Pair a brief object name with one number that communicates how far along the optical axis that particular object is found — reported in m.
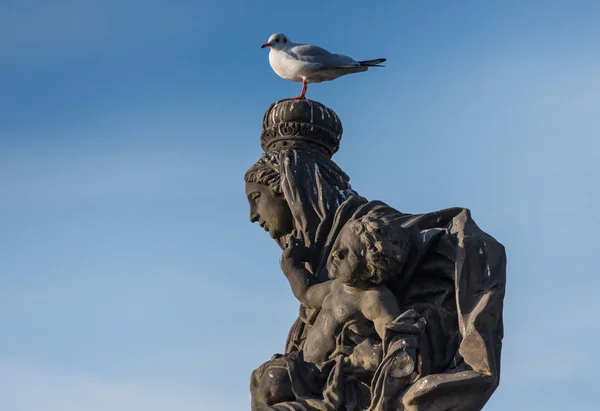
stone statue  19.91
